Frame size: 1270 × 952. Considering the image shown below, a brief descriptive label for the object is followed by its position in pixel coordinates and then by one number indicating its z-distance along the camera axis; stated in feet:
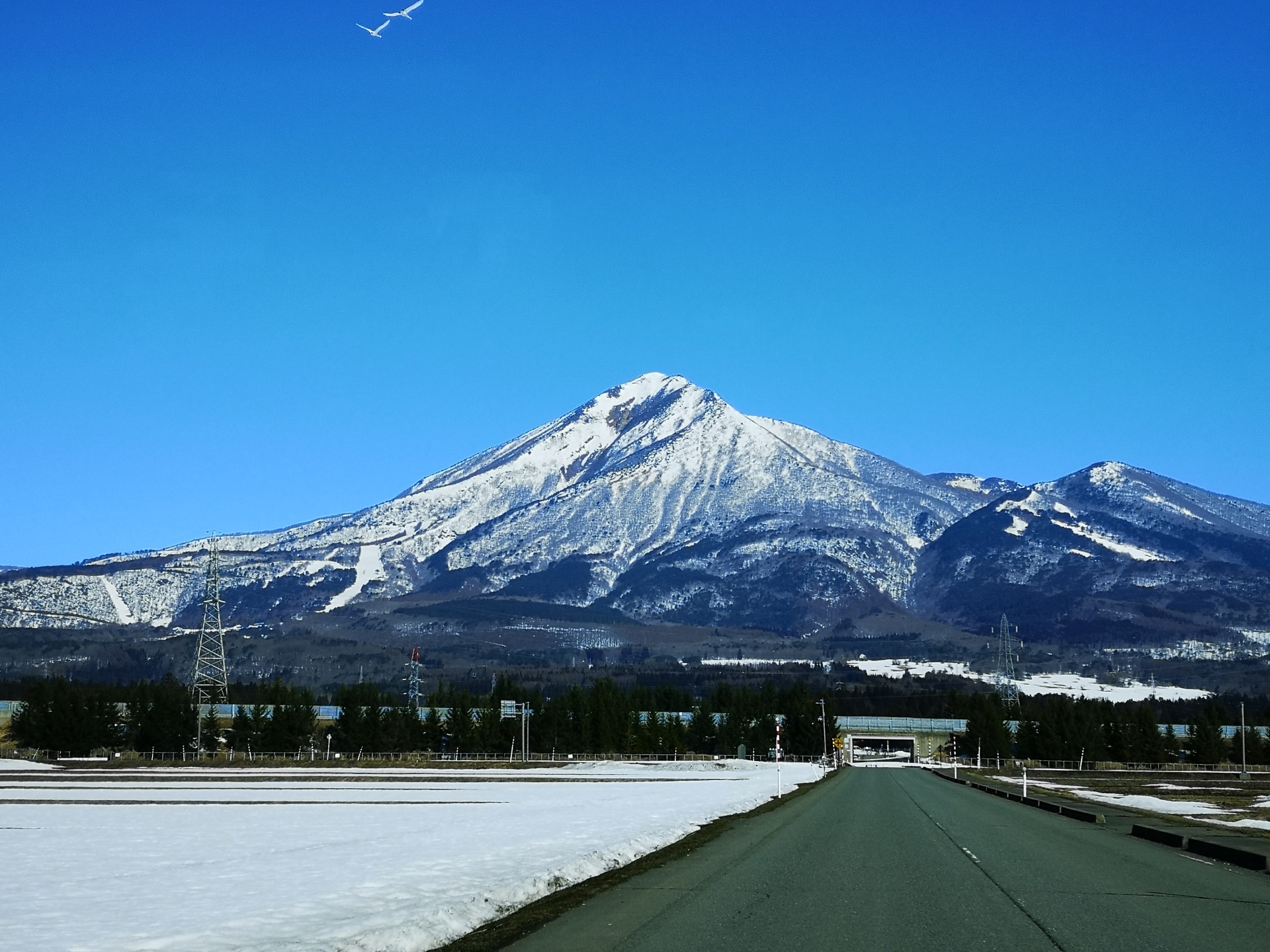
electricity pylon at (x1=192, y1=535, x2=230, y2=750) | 495.41
